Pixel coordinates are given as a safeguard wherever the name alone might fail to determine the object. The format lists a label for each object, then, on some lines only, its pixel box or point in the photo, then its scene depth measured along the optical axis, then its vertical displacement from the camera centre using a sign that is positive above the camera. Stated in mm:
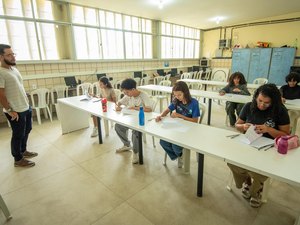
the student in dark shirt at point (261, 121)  1595 -530
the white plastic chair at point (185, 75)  7488 -514
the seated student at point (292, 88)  3199 -459
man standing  2127 -432
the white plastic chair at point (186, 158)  2189 -1100
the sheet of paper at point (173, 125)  1932 -657
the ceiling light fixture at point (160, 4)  5012 +1573
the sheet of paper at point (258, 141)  1523 -657
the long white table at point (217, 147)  1221 -675
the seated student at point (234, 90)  3754 -557
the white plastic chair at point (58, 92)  4610 -682
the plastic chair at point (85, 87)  4625 -553
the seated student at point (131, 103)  2504 -556
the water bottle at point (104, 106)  2701 -588
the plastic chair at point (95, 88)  5157 -665
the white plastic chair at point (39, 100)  4084 -758
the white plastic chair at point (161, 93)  4702 -843
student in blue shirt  2170 -544
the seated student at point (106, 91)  3242 -467
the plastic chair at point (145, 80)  6630 -591
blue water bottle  2054 -584
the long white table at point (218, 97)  2908 -658
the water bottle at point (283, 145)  1384 -607
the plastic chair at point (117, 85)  5839 -642
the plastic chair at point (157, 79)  7035 -598
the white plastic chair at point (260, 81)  5438 -574
